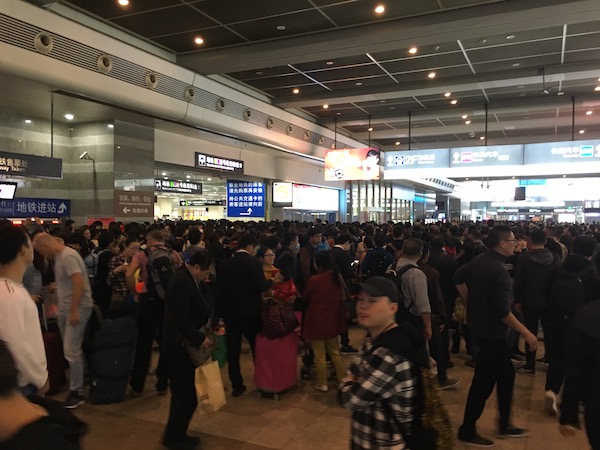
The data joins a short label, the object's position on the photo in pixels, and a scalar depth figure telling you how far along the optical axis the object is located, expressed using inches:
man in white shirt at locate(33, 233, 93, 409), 173.3
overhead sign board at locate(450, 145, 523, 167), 546.6
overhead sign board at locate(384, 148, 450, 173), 589.6
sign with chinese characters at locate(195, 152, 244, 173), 536.3
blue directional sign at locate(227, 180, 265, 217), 736.3
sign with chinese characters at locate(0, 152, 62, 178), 350.6
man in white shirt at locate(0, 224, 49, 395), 91.9
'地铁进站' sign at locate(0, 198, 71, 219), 425.4
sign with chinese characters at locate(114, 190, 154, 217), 443.8
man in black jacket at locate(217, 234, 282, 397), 196.4
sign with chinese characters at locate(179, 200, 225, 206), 1091.8
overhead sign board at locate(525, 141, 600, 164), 509.4
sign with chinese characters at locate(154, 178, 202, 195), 662.5
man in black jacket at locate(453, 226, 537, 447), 150.2
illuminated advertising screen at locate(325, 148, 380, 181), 614.5
